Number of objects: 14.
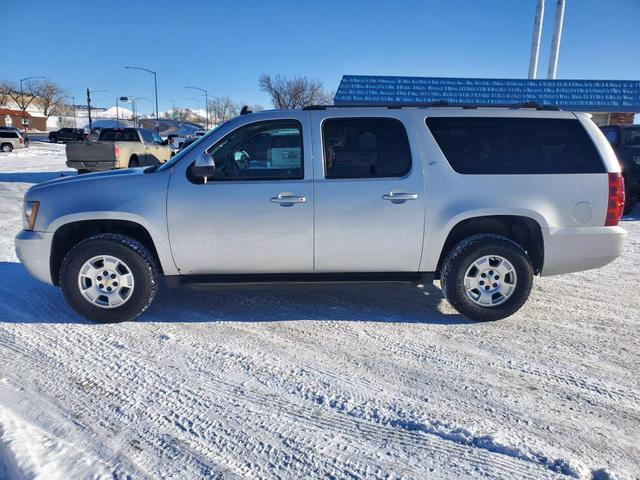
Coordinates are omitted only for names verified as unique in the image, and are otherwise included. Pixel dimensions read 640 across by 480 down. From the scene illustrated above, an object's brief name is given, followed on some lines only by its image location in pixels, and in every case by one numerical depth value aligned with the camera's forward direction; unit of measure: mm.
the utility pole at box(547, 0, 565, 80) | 26172
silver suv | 3906
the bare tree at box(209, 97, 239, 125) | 106375
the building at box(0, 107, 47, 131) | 73431
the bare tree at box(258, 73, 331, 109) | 49250
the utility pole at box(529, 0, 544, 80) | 26766
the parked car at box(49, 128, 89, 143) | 48972
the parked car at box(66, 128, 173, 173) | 13891
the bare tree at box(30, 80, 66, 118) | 93938
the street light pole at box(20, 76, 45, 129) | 74400
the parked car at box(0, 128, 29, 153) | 29719
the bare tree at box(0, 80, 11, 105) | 85125
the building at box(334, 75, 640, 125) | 19406
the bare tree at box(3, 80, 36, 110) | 86244
